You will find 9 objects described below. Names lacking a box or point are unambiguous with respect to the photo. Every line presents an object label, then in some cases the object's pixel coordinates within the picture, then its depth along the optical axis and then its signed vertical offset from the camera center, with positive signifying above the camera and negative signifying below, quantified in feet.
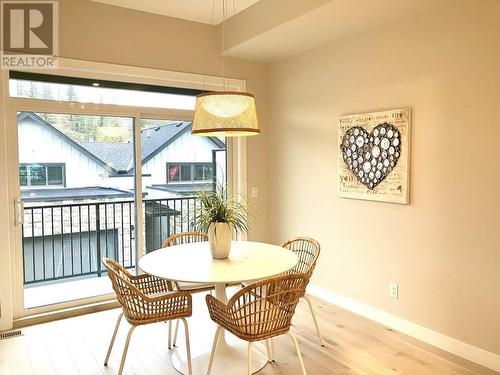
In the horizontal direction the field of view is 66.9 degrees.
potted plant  8.60 -1.23
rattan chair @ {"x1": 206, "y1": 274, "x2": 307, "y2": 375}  6.84 -2.63
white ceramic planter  8.58 -1.62
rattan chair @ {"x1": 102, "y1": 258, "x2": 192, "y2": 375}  7.55 -2.81
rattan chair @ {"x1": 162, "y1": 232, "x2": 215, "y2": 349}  9.45 -2.09
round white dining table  7.45 -2.09
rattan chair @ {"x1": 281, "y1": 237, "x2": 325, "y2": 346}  9.75 -2.23
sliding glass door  11.03 -0.43
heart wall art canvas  10.09 +0.34
